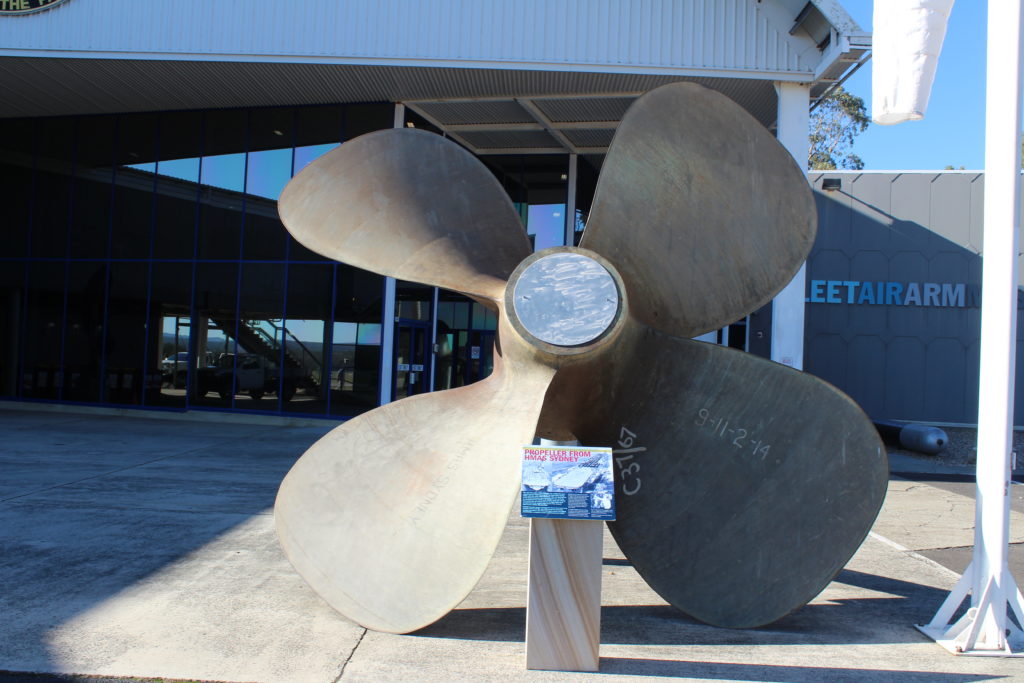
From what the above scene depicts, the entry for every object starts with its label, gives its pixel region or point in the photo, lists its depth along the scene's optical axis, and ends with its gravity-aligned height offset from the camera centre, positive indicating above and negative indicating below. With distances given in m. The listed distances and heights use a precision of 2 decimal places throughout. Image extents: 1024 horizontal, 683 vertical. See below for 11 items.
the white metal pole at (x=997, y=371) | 3.66 +0.02
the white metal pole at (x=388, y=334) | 13.27 +0.26
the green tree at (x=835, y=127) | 32.66 +10.55
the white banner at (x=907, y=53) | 3.70 +1.58
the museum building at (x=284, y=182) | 11.37 +3.03
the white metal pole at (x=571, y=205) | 16.11 +3.24
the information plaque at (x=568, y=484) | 3.20 -0.55
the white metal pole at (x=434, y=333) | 14.90 +0.34
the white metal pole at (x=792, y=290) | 10.78 +1.09
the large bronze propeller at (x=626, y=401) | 3.37 -0.20
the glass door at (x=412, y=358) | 14.28 -0.16
